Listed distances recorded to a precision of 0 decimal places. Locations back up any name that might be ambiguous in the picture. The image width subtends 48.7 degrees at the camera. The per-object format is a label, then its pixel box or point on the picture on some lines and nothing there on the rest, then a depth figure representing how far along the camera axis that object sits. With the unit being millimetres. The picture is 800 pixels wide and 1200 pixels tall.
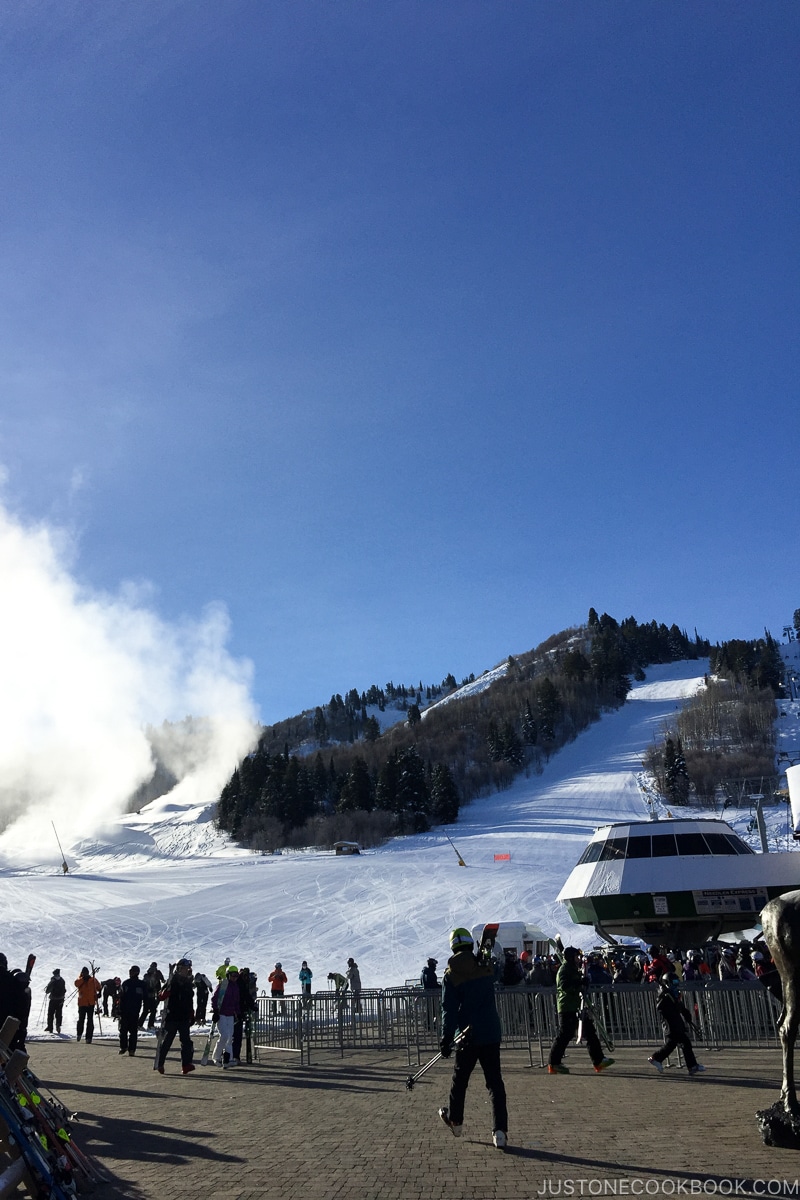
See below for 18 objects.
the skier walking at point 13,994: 9500
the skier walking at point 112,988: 24127
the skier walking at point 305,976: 23316
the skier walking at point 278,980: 23273
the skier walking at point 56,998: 21109
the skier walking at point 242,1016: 15039
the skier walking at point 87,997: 19234
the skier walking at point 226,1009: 14305
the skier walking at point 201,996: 18969
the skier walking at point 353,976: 22341
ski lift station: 20438
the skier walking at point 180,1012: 13344
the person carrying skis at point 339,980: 21877
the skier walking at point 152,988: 19848
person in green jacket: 11031
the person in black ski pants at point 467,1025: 7031
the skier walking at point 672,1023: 11242
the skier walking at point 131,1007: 16220
